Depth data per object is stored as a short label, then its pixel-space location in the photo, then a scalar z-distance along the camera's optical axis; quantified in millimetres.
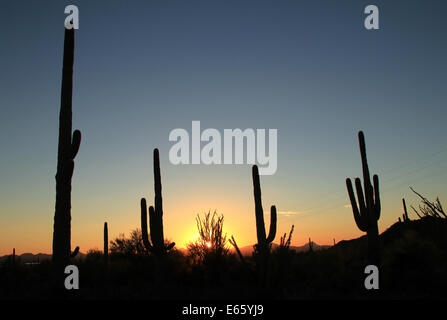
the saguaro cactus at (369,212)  14078
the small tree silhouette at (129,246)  24936
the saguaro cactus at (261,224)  13256
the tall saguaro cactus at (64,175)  9484
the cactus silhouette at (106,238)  22633
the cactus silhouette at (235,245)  12031
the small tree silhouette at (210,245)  17125
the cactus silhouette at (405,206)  35556
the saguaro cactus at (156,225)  15688
